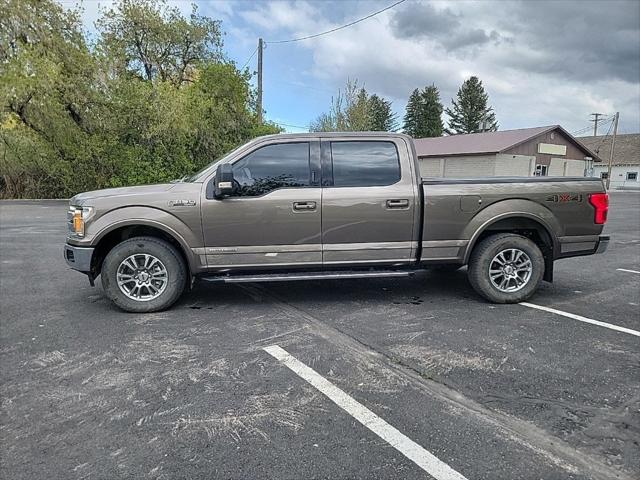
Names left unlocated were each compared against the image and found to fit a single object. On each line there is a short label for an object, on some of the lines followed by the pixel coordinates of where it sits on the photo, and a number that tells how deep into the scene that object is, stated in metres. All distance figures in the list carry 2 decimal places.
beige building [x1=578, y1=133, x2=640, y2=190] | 48.88
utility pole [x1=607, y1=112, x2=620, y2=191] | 46.58
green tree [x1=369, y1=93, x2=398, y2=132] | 64.38
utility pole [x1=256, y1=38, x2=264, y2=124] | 22.69
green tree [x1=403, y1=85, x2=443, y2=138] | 62.22
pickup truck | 4.90
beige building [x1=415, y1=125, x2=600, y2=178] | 32.16
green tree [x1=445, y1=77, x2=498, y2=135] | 66.50
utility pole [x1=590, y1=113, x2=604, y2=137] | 59.65
